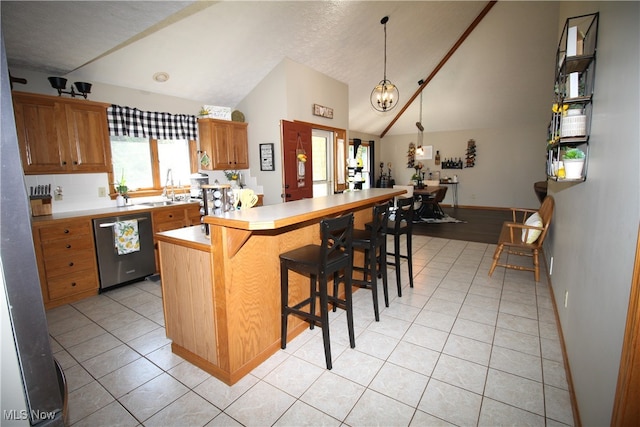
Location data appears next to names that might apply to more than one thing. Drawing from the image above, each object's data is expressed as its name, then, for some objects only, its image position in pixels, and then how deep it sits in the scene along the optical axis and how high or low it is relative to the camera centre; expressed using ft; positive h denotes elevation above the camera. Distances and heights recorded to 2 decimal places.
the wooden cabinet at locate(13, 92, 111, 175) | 9.96 +1.63
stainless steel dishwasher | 11.12 -2.87
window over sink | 13.41 +0.78
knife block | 10.57 -0.85
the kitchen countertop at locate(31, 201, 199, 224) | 10.24 -1.18
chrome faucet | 14.48 -0.32
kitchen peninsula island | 6.22 -2.39
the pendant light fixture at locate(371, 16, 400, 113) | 15.25 +3.98
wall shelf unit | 6.74 +1.78
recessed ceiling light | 12.93 +4.30
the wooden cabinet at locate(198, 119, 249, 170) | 15.12 +1.74
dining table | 23.95 -2.66
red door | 15.84 +0.78
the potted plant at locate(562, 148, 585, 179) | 6.72 +0.11
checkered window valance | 12.70 +2.45
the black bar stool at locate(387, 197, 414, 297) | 10.07 -1.90
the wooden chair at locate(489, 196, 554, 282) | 11.48 -2.55
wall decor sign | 17.45 +3.68
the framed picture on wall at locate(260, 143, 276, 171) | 16.15 +0.99
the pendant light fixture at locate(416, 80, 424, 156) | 28.30 +3.52
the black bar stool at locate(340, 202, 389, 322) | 8.64 -2.03
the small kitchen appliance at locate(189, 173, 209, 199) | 15.25 -0.17
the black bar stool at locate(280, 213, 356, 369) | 6.68 -2.08
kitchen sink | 13.30 -1.09
